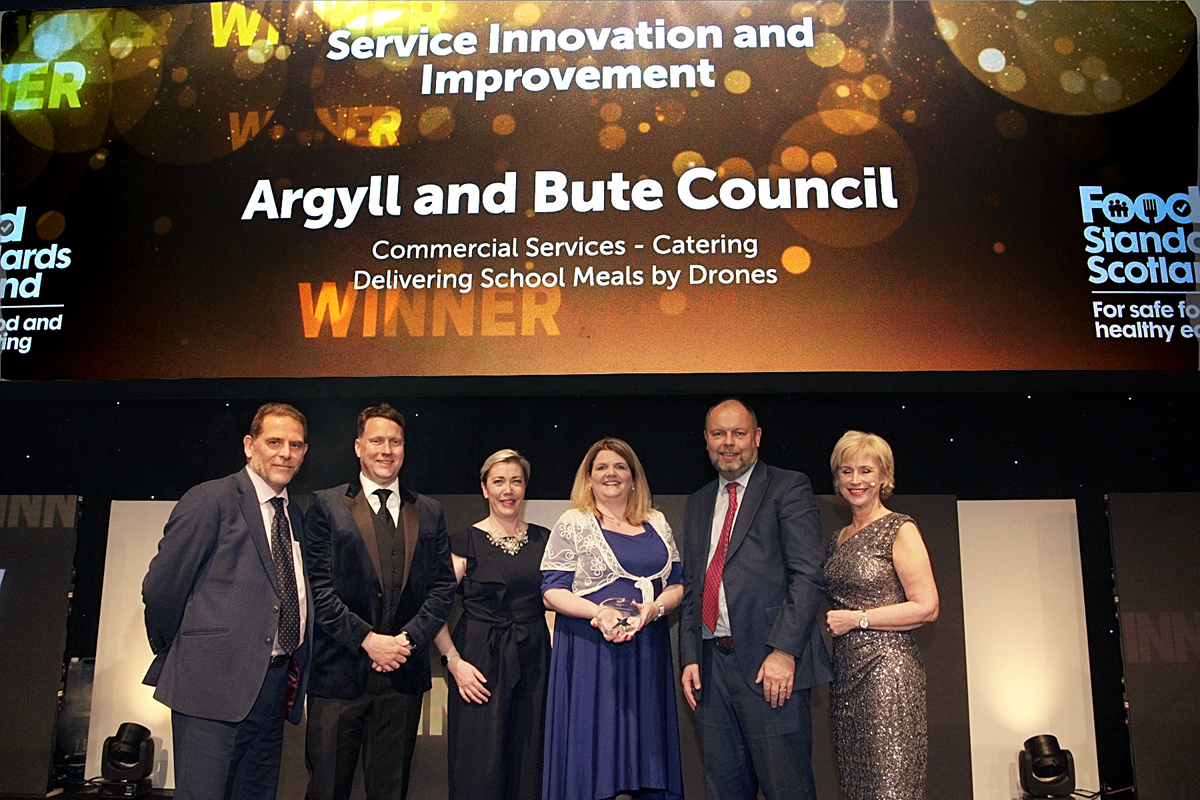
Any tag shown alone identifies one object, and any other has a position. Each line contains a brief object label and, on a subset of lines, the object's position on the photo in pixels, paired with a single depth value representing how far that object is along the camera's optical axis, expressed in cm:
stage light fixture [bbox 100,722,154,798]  444
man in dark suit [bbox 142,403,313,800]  307
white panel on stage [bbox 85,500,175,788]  475
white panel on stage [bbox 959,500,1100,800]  454
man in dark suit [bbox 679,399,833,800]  313
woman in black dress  330
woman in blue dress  320
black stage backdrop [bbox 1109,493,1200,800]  434
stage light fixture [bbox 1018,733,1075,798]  429
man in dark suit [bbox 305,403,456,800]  327
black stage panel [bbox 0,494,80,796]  459
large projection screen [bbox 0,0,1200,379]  407
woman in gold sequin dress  305
